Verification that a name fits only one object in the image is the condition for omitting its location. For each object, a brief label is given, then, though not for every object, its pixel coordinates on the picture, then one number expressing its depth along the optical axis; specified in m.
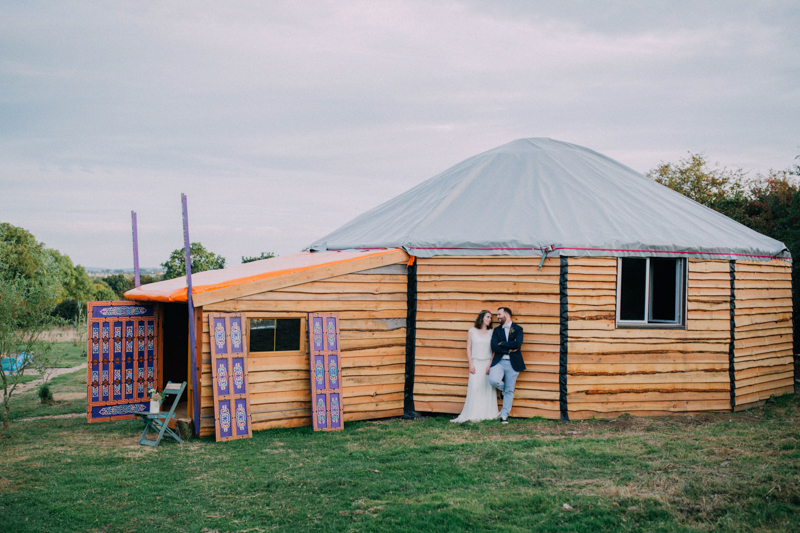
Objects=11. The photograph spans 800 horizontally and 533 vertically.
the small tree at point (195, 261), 24.86
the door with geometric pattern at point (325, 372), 8.12
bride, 8.45
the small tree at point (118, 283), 46.94
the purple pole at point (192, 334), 7.53
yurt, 8.23
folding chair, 7.31
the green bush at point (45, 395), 11.21
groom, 8.27
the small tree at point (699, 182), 21.17
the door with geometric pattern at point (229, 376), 7.52
